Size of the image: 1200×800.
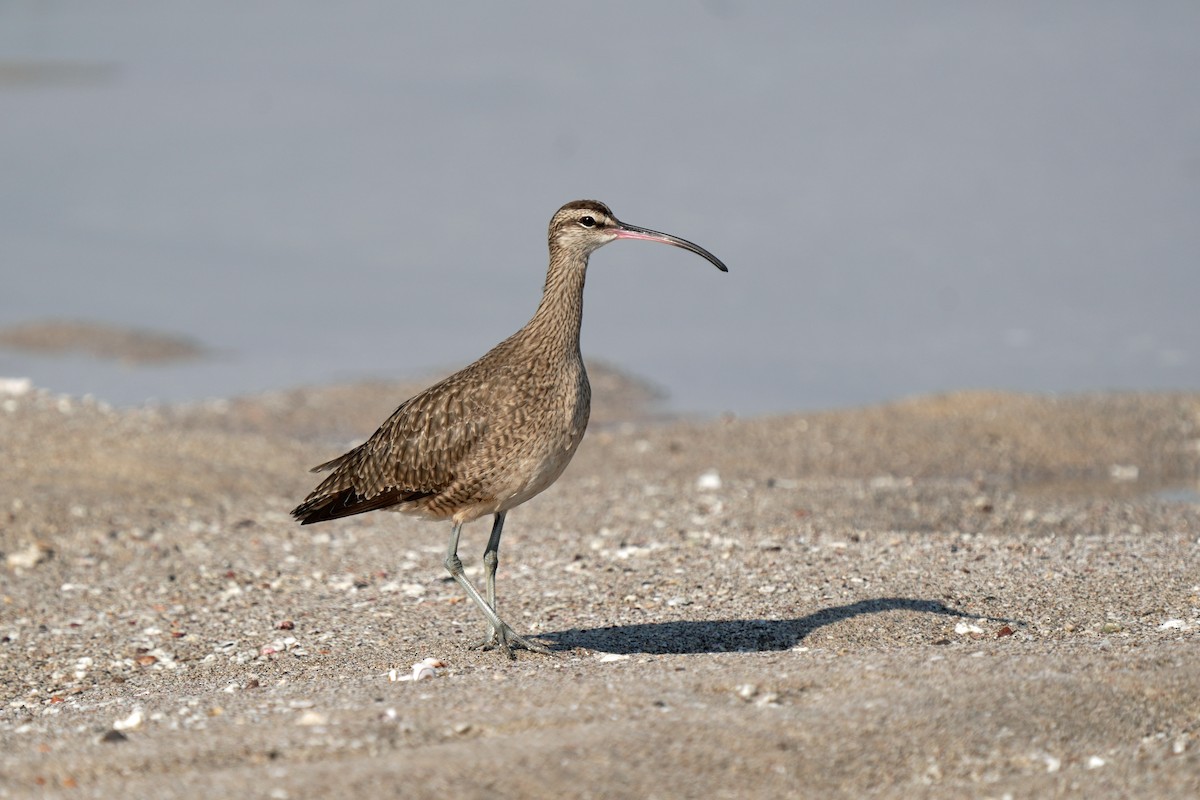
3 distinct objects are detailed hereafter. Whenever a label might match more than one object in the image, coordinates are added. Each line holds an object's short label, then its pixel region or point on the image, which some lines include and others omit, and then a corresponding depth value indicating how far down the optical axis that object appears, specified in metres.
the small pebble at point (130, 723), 12.51
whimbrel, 15.36
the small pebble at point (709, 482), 24.25
